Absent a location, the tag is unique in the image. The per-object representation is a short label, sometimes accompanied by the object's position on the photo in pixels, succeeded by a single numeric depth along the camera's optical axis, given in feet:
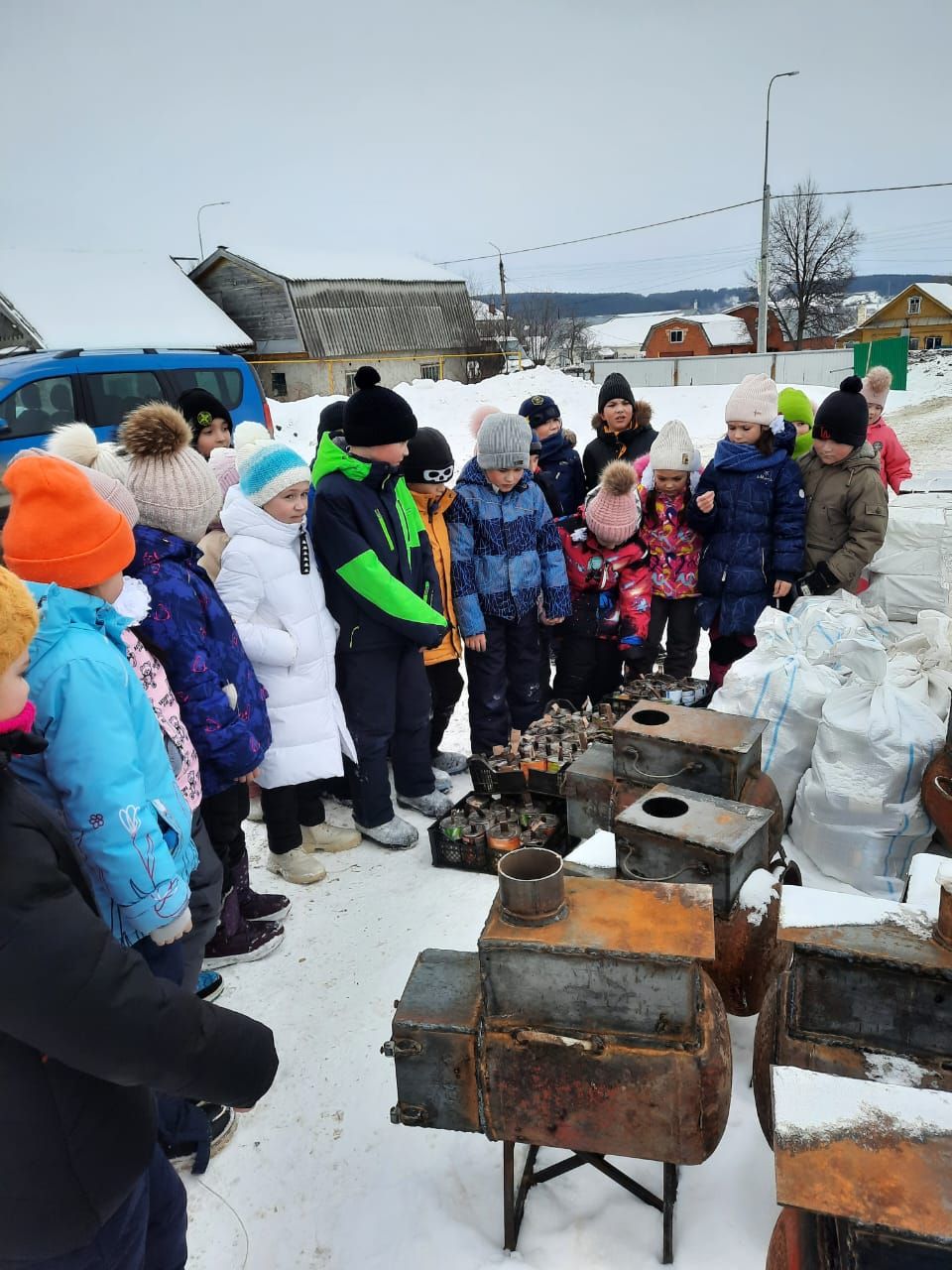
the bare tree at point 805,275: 133.28
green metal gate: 79.05
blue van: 28.78
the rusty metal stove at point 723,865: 7.38
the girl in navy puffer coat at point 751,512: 13.99
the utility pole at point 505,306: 127.44
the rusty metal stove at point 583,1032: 5.49
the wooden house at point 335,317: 84.43
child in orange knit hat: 5.58
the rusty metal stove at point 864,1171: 3.86
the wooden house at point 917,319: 153.89
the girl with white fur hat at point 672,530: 14.55
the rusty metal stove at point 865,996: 5.60
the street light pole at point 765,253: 59.57
